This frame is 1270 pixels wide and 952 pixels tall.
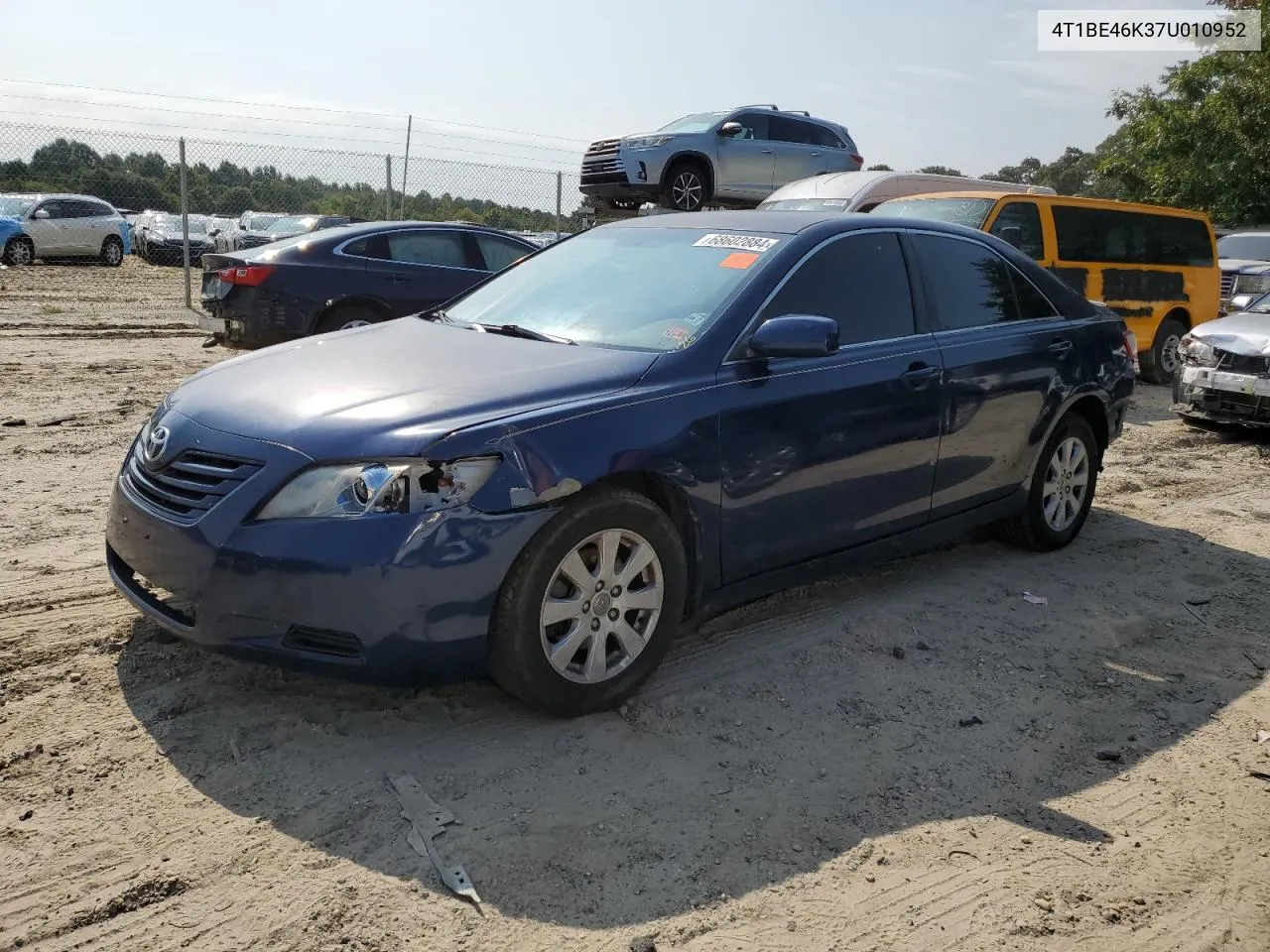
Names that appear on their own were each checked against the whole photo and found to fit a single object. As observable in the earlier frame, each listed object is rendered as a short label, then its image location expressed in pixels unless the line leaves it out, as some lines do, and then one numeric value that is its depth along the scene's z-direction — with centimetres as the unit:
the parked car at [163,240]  2587
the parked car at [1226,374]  923
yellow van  1062
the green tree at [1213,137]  2639
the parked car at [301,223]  1798
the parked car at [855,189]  1183
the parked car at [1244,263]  1532
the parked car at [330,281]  951
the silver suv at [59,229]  2128
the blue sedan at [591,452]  330
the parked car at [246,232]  1944
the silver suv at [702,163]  1508
